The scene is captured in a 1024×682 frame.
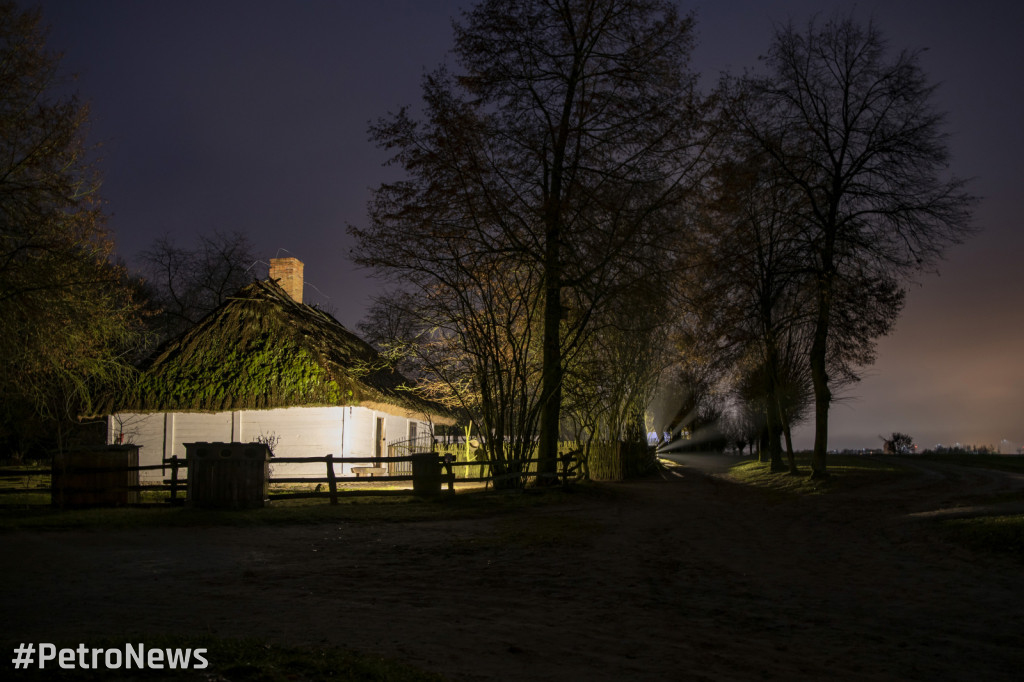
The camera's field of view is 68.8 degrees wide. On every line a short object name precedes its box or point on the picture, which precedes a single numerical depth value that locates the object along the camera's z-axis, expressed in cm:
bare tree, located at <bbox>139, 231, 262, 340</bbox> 4306
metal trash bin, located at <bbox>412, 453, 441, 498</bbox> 1702
